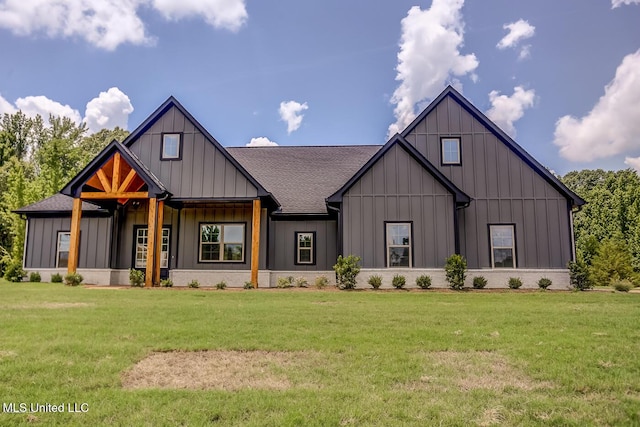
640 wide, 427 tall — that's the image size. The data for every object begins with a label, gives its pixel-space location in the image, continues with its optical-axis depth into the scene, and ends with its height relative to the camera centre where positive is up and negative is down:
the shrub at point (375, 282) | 15.35 -0.62
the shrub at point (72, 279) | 16.22 -0.61
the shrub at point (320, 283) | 16.45 -0.72
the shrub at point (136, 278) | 16.55 -0.57
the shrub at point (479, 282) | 16.03 -0.64
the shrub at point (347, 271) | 15.34 -0.25
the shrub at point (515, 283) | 16.22 -0.67
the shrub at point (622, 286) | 14.92 -0.71
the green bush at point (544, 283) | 16.09 -0.66
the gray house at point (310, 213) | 16.25 +2.03
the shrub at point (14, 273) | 18.72 -0.45
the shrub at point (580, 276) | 15.89 -0.39
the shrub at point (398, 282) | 15.40 -0.62
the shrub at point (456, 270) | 15.33 -0.20
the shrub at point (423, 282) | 15.38 -0.61
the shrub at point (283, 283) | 16.84 -0.74
